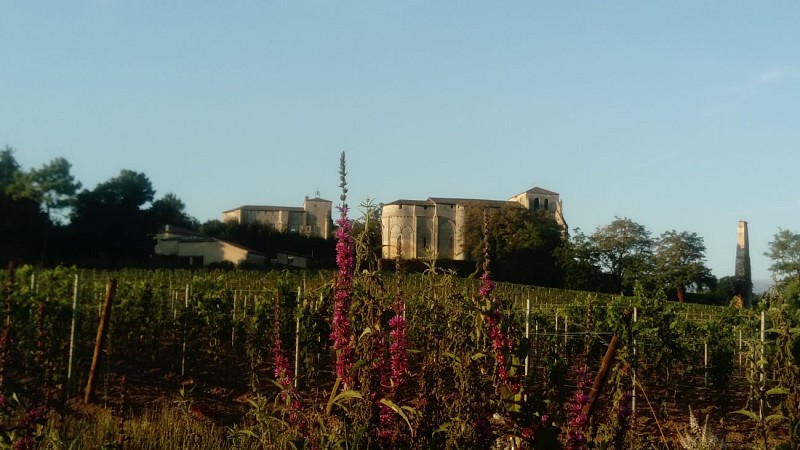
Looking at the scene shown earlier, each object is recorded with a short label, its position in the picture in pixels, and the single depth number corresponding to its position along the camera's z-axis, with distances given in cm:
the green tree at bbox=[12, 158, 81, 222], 3756
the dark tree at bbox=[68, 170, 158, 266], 4600
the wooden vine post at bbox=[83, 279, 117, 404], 785
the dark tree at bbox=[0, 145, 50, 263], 3662
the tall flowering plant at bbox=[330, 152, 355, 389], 288
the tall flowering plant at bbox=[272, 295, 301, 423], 314
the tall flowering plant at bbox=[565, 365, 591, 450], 274
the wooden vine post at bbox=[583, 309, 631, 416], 283
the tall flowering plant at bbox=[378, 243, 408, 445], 284
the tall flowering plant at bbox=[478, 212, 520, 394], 279
